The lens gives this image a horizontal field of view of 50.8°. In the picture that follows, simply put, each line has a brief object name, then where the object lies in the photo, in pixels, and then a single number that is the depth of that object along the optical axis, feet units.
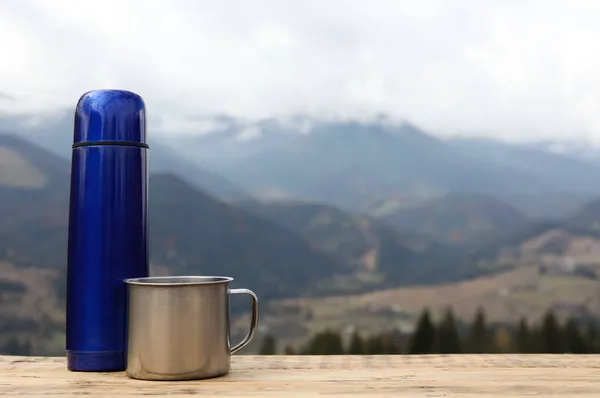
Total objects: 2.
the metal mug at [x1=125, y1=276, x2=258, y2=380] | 2.09
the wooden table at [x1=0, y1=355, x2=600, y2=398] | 2.00
